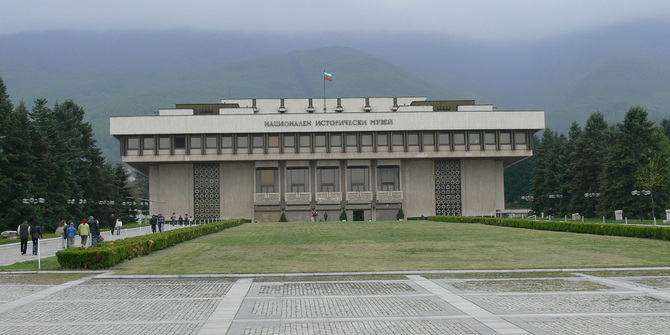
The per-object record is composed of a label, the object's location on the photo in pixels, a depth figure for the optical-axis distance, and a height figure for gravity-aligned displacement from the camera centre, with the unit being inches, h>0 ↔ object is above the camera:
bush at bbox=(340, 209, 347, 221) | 2851.9 -60.1
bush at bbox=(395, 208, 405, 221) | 2862.7 -60.5
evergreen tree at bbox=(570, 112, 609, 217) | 2896.2 +160.7
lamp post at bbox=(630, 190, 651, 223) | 2099.4 +19.4
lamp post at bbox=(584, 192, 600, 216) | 2898.6 -30.3
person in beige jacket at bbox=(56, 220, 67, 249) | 1205.7 -45.5
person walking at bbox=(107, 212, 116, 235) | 1675.2 -40.7
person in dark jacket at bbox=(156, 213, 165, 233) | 1764.3 -45.0
